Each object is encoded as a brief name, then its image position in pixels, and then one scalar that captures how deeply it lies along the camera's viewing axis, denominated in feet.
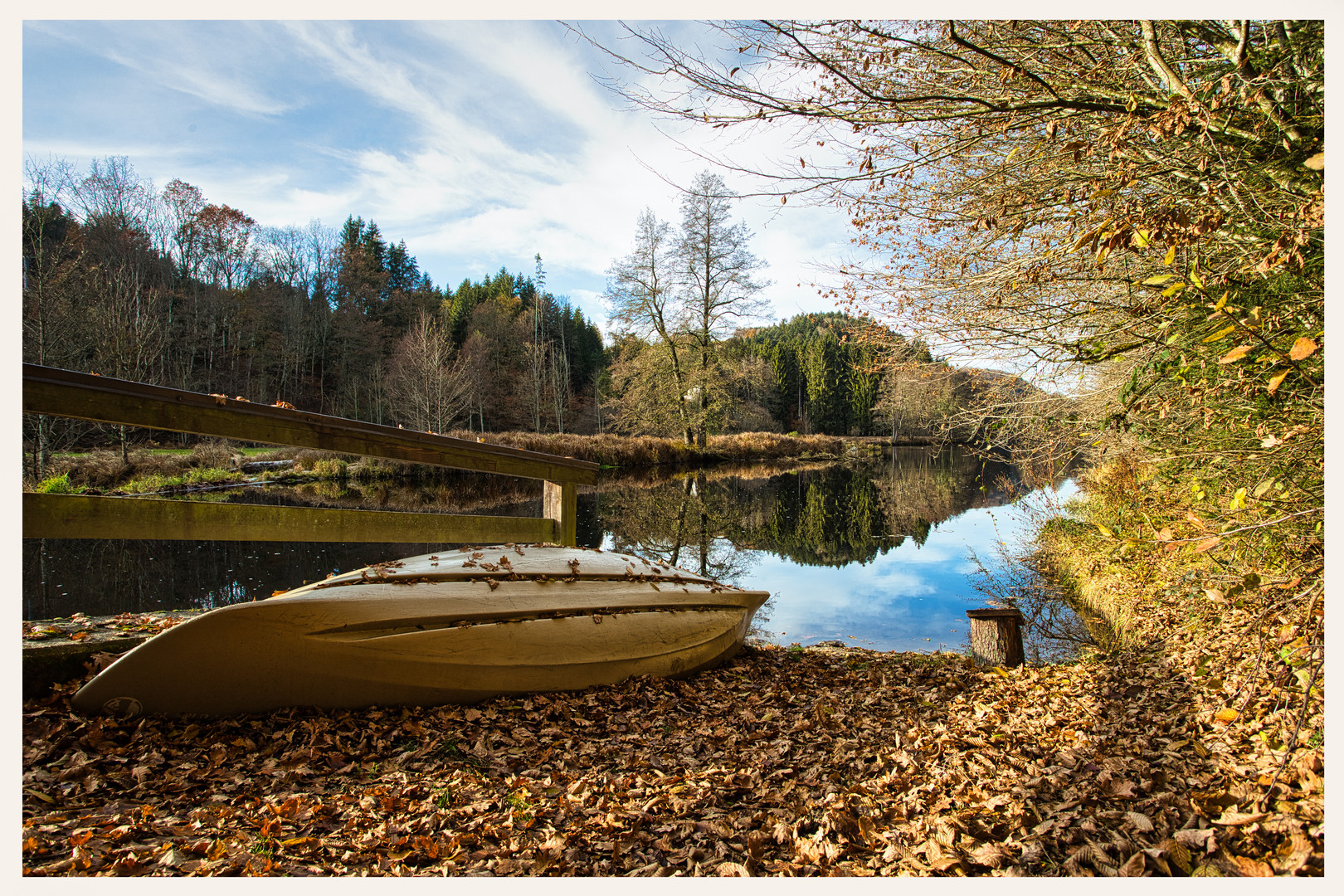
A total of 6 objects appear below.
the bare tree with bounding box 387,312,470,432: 77.77
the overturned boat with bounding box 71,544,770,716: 8.34
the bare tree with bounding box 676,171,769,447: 86.22
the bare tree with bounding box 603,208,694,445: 86.63
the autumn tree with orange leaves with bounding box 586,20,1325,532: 8.34
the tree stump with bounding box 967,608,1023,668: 14.83
